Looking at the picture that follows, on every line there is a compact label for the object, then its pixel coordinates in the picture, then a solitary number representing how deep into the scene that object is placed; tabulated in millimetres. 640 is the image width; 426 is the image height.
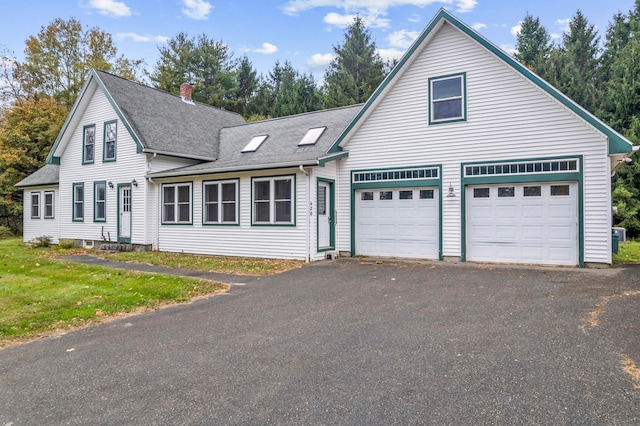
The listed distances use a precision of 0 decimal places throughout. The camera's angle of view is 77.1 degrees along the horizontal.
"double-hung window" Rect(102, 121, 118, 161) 16375
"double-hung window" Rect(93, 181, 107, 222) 16817
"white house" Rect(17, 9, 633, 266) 10320
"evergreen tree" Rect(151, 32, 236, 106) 35031
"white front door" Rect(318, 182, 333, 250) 12500
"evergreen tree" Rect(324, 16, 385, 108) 31734
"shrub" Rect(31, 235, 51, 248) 18516
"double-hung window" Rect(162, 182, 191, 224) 14852
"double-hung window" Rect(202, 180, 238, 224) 13711
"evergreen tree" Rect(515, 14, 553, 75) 28391
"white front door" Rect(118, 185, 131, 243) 15867
